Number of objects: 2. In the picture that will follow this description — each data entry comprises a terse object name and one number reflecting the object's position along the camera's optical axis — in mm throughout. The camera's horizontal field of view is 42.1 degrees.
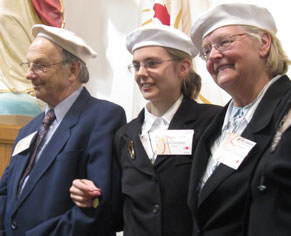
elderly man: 1758
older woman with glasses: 1257
